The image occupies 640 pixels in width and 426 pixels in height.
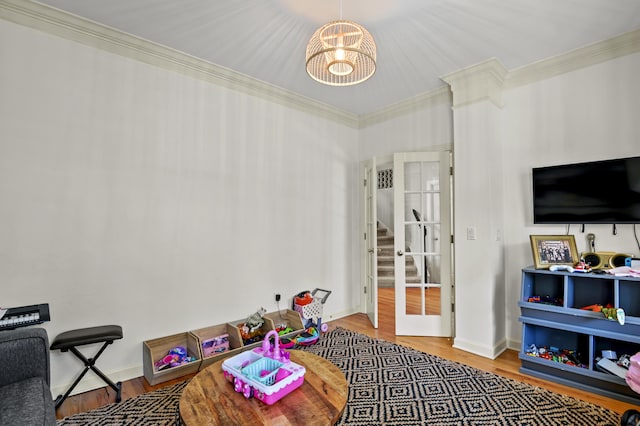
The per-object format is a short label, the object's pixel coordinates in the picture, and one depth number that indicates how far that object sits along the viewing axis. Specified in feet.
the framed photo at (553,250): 8.75
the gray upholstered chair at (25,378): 4.54
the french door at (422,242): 11.72
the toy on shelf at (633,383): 5.74
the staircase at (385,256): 19.85
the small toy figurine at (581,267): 8.19
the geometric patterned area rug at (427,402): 6.61
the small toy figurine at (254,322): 10.36
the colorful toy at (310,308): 11.66
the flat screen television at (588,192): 8.31
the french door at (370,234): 13.39
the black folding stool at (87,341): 6.98
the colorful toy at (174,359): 8.52
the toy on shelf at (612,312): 7.24
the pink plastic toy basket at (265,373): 5.01
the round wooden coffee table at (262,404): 4.51
